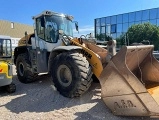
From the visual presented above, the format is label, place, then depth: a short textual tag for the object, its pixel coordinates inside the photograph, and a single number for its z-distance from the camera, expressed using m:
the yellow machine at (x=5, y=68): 3.59
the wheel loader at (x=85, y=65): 2.17
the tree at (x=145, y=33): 13.90
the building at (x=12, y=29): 20.04
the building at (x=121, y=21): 17.63
